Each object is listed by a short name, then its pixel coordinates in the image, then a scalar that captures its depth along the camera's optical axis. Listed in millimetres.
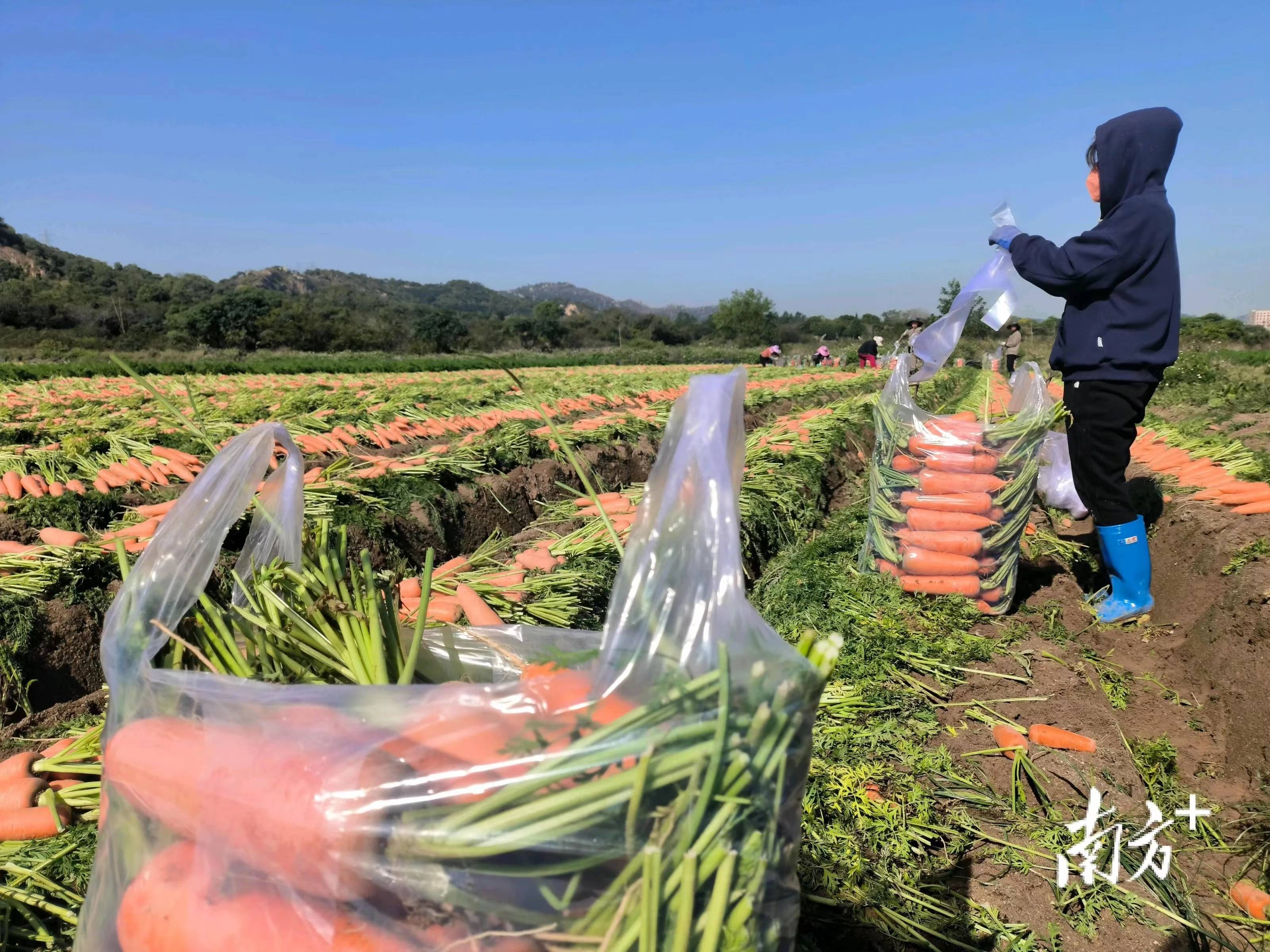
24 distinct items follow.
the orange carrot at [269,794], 1010
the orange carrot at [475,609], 2217
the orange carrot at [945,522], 3760
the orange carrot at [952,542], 3721
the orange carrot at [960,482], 3781
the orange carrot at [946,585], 3783
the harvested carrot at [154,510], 4652
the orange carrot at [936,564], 3758
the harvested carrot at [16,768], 2129
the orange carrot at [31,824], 2002
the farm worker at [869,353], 24281
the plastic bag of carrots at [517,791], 1006
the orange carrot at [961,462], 3770
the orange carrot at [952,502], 3775
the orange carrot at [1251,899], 2076
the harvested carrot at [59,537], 4023
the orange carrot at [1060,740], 2674
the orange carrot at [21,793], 2037
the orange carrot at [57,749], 2297
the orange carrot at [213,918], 1041
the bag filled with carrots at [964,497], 3758
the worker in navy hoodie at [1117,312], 3471
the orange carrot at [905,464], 3934
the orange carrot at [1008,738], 2672
